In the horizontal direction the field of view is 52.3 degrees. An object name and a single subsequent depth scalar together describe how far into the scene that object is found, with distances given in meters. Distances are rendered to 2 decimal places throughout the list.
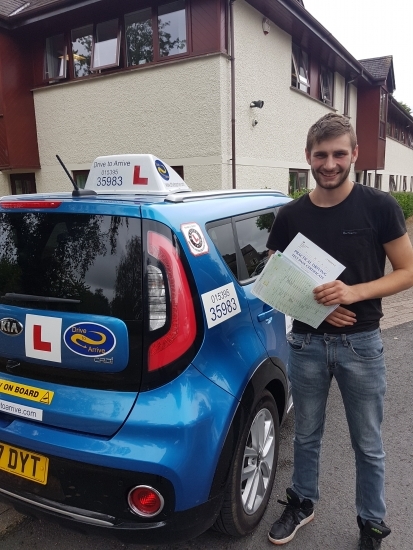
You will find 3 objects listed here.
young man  1.75
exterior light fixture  8.95
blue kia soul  1.58
